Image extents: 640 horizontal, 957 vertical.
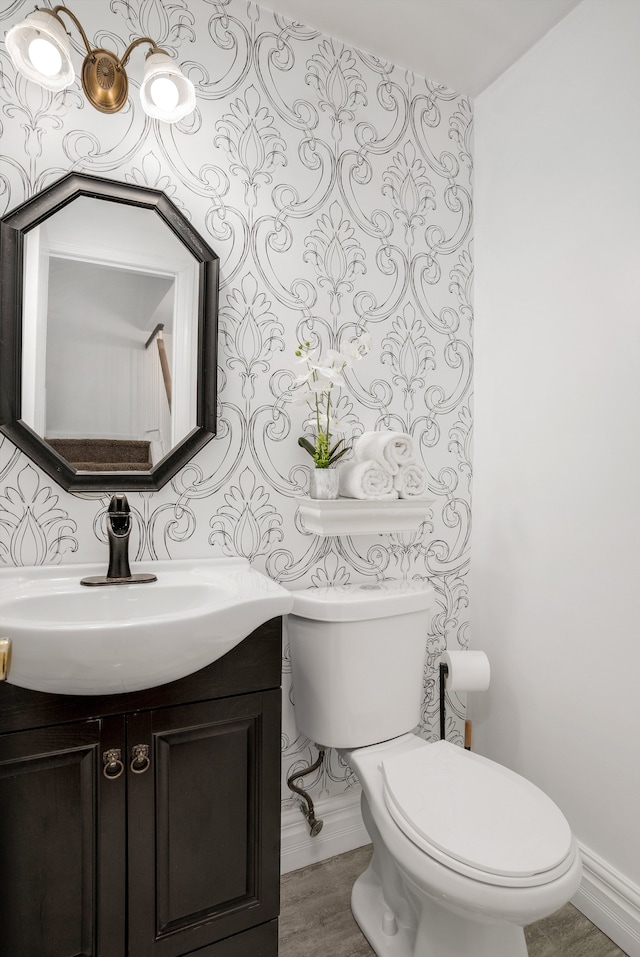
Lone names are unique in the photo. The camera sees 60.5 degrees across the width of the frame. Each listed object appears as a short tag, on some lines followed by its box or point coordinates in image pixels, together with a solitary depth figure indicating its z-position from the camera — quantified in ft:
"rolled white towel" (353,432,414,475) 5.00
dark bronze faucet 4.24
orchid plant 4.93
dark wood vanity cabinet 3.32
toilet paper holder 5.49
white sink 2.99
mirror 4.28
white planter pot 5.04
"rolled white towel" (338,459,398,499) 4.93
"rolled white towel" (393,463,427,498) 5.08
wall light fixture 3.77
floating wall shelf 4.90
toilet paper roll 5.34
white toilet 3.37
